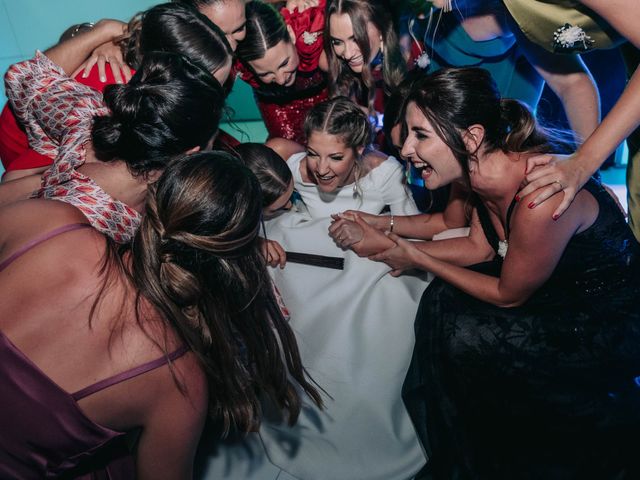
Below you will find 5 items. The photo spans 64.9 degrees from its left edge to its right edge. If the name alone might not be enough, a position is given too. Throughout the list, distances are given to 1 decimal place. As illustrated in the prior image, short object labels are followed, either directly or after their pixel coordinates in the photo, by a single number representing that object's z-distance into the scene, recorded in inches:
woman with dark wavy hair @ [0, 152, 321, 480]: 38.5
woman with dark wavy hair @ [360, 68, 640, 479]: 56.4
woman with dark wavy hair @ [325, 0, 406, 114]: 89.9
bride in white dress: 65.1
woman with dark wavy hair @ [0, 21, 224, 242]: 51.1
